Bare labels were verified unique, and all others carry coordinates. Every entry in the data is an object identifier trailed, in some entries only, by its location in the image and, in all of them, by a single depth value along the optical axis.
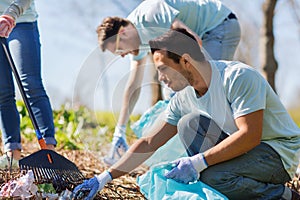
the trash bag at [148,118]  3.22
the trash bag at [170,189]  2.03
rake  2.06
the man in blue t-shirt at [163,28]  2.79
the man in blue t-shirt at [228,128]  2.00
